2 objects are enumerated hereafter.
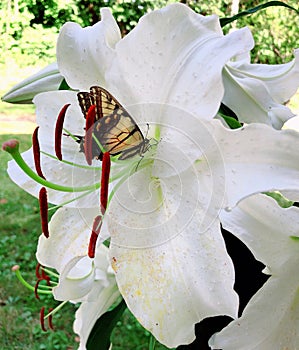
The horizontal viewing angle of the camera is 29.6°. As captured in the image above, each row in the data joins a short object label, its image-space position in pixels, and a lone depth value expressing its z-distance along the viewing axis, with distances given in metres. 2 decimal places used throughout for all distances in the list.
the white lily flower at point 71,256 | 0.41
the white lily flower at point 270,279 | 0.34
